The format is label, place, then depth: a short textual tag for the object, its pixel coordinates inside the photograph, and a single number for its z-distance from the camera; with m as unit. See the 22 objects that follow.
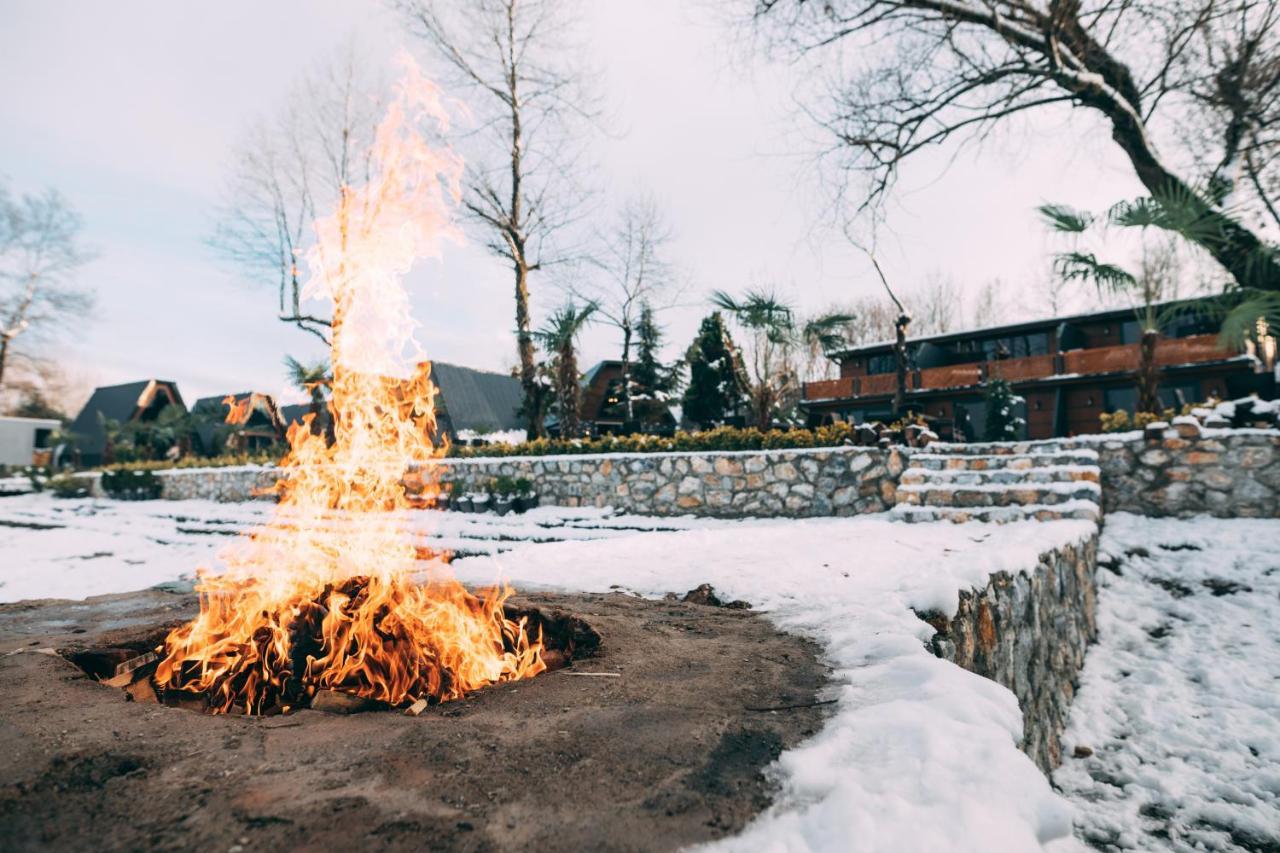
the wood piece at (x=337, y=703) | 2.46
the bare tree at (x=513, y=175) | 16.73
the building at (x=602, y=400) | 27.69
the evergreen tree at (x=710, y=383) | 24.00
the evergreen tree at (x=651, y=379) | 23.94
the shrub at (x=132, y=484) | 20.94
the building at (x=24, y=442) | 37.94
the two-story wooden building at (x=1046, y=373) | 19.27
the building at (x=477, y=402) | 27.58
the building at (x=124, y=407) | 36.09
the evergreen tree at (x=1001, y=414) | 14.09
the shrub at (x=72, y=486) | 21.65
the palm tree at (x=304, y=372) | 19.52
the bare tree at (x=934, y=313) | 38.50
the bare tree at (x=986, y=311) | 38.91
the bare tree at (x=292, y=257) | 20.55
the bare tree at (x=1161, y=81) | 8.10
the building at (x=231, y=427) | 29.59
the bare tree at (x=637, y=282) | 23.25
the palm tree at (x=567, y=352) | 15.55
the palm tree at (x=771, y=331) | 13.02
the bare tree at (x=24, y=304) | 31.30
